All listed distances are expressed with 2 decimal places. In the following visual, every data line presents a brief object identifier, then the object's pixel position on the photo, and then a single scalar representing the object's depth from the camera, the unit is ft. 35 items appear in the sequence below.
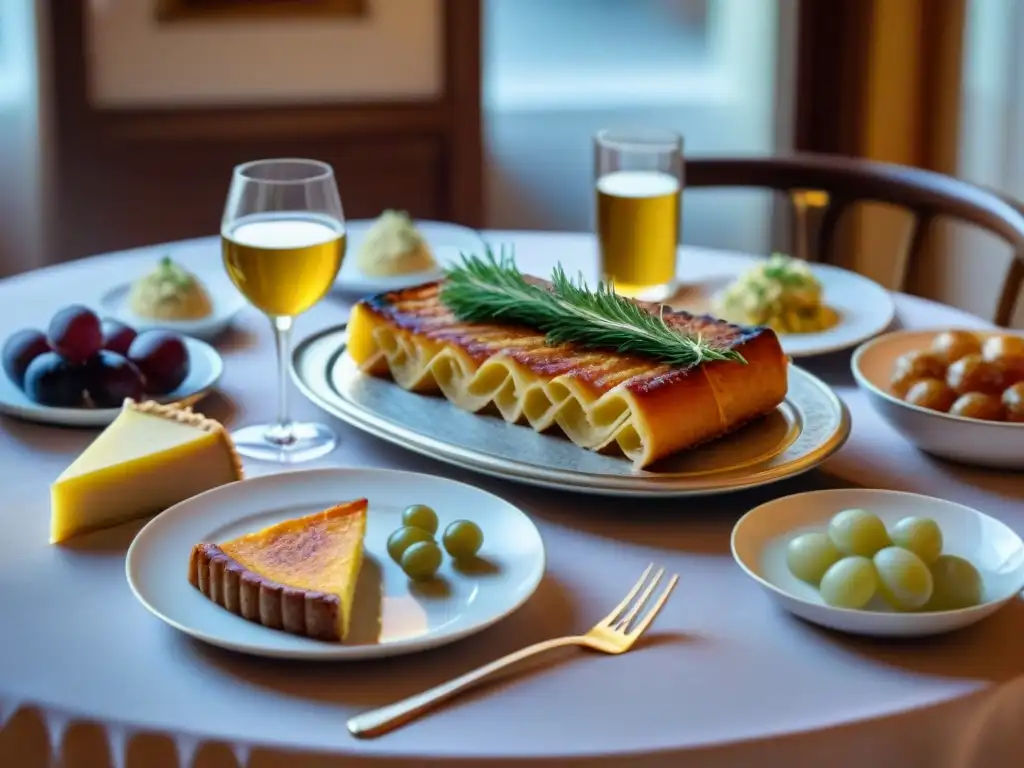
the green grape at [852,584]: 3.49
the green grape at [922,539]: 3.59
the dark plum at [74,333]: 4.89
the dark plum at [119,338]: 5.22
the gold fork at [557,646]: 3.10
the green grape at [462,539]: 3.77
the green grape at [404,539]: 3.77
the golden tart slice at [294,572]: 3.40
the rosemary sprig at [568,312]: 4.56
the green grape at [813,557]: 3.66
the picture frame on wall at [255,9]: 11.10
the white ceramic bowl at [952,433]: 4.42
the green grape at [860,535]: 3.64
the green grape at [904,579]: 3.45
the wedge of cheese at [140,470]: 4.10
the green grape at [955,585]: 3.52
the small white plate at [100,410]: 4.85
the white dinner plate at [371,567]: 3.40
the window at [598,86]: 12.56
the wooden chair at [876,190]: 7.09
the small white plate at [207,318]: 5.81
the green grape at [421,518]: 3.90
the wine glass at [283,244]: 4.61
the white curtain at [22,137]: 10.85
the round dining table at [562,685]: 3.08
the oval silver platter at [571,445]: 4.23
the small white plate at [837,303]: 5.58
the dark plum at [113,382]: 4.94
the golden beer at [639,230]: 6.29
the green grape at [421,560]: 3.69
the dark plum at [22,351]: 5.10
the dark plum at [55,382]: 4.92
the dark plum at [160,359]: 5.10
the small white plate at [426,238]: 6.34
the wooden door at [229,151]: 11.25
